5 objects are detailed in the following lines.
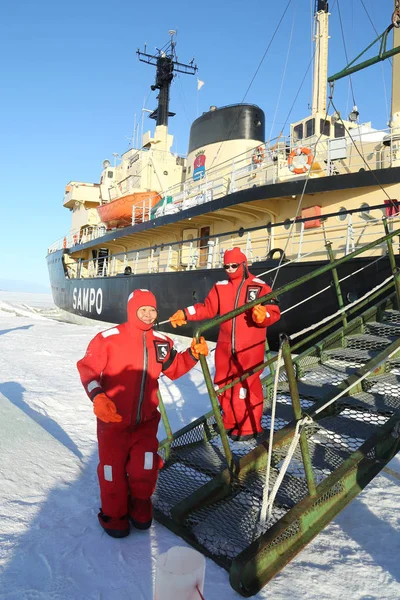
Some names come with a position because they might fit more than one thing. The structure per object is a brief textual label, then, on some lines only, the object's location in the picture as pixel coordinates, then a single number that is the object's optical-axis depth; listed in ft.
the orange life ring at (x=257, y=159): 31.10
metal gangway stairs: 6.97
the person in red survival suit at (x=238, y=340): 10.53
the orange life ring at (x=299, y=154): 26.32
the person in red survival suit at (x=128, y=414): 7.72
